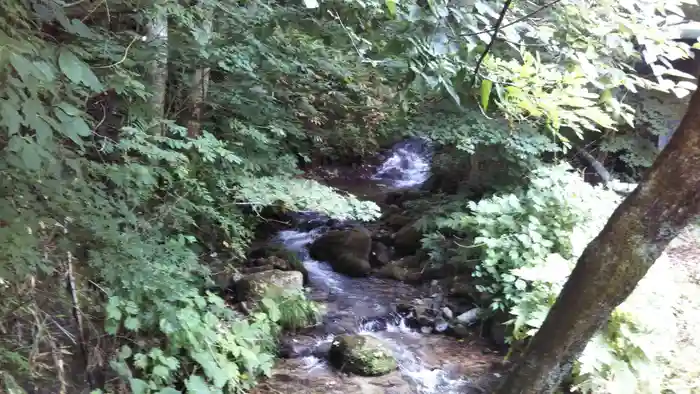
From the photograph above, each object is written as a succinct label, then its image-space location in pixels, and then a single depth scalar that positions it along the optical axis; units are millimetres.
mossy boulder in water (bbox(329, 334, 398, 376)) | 4633
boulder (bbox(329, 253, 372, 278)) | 6828
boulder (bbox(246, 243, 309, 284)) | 6242
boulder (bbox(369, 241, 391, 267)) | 7258
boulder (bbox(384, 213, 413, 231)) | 8116
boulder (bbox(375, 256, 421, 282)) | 6797
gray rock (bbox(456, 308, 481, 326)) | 5665
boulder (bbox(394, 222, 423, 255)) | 7398
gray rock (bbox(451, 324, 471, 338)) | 5535
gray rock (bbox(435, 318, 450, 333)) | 5648
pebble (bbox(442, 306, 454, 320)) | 5780
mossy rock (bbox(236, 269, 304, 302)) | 5086
